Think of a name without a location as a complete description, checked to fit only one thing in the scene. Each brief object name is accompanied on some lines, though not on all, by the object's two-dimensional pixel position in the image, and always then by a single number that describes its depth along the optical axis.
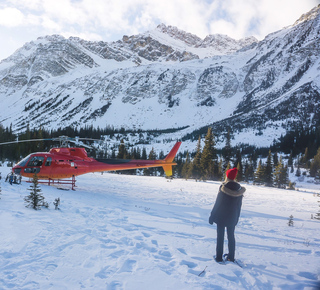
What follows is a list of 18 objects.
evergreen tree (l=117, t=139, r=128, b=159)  54.56
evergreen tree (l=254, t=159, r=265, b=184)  46.38
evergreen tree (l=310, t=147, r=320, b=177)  62.53
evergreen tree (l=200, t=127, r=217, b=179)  36.53
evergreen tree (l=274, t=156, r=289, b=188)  44.38
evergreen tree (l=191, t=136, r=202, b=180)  40.88
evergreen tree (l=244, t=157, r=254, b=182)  53.53
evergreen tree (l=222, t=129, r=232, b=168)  39.53
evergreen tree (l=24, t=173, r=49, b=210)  6.78
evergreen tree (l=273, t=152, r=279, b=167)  61.54
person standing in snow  4.74
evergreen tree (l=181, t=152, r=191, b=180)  50.19
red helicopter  11.80
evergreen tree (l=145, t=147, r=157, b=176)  55.03
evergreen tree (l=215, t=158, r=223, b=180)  43.65
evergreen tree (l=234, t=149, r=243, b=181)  44.67
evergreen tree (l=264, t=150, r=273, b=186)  45.91
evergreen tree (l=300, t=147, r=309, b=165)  80.07
